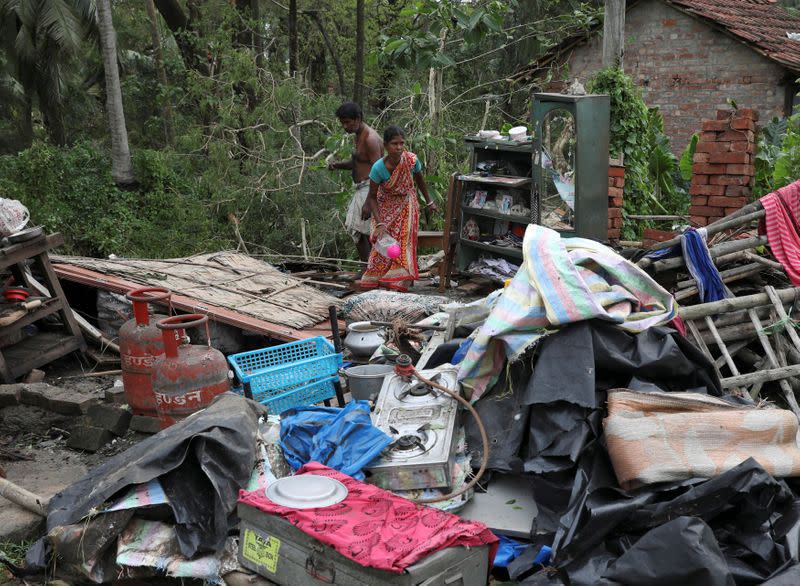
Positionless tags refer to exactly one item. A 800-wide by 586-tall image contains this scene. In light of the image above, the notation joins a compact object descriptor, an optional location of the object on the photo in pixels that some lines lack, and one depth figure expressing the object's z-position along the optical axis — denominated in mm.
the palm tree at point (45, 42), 19797
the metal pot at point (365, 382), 5285
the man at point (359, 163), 8203
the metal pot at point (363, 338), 6289
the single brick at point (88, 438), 5543
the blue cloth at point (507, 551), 3773
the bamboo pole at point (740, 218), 5809
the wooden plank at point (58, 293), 6993
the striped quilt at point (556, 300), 4227
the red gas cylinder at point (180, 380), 4984
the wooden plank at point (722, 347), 4902
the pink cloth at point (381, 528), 3131
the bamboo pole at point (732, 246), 5603
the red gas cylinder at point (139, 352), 5543
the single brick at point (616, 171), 8008
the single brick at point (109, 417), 5602
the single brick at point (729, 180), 7148
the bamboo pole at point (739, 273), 5500
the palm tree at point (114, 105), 14344
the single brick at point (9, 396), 6105
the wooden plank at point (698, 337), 5000
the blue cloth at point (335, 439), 4125
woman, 8141
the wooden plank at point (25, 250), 6586
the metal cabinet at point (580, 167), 7383
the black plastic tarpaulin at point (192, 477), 3771
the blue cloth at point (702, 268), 5305
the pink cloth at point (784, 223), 5605
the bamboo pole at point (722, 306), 5055
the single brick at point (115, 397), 6027
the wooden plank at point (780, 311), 4949
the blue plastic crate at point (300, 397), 5160
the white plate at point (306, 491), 3484
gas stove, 4098
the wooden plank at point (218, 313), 6887
